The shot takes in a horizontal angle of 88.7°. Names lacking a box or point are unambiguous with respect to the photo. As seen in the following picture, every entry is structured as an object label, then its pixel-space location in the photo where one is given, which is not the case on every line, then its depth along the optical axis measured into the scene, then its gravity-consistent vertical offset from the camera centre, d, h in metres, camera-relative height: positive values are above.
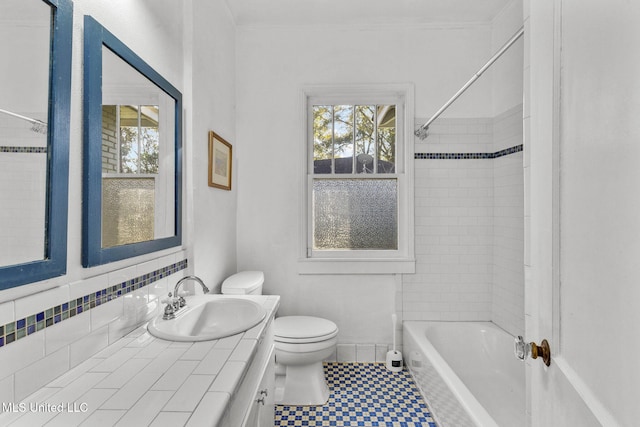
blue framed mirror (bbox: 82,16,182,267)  1.07 +0.24
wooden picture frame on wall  2.03 +0.35
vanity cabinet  0.97 -0.64
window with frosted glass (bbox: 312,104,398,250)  2.62 +0.28
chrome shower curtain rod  1.63 +0.75
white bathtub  1.62 -0.97
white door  0.48 +0.01
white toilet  1.99 -0.84
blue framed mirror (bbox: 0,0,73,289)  0.79 +0.20
